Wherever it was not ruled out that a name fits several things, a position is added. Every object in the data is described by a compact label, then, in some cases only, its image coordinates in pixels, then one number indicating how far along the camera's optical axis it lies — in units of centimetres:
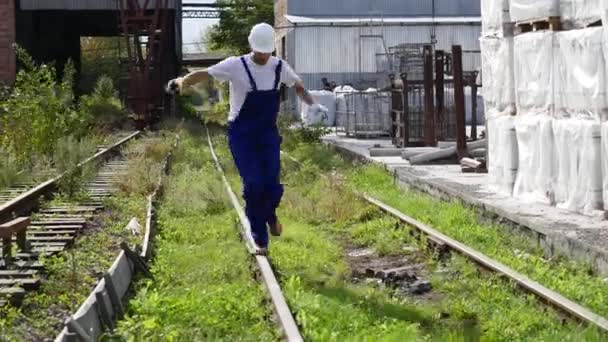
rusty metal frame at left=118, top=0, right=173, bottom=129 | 3531
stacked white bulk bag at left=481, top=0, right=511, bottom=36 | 1293
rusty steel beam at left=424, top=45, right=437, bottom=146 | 2006
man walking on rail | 795
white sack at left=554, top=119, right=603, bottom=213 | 996
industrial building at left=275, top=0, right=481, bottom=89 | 4219
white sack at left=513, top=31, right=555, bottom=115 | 1126
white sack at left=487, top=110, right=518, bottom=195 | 1259
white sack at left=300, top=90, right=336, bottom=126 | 3316
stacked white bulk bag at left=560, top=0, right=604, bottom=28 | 1001
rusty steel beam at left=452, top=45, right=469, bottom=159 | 1738
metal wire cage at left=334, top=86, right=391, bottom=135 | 2830
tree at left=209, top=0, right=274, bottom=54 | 7711
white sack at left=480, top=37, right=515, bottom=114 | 1282
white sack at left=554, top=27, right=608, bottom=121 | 984
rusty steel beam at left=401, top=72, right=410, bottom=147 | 2106
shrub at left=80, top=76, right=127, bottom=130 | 3675
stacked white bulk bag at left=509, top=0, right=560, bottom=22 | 1105
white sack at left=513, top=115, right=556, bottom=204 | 1123
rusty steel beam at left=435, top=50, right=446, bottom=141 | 2033
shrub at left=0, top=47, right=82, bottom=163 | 1772
